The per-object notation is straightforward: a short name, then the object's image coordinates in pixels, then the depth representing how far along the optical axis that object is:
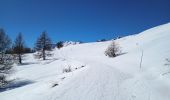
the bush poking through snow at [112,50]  27.80
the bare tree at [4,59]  14.11
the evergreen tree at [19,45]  34.34
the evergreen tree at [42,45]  38.19
